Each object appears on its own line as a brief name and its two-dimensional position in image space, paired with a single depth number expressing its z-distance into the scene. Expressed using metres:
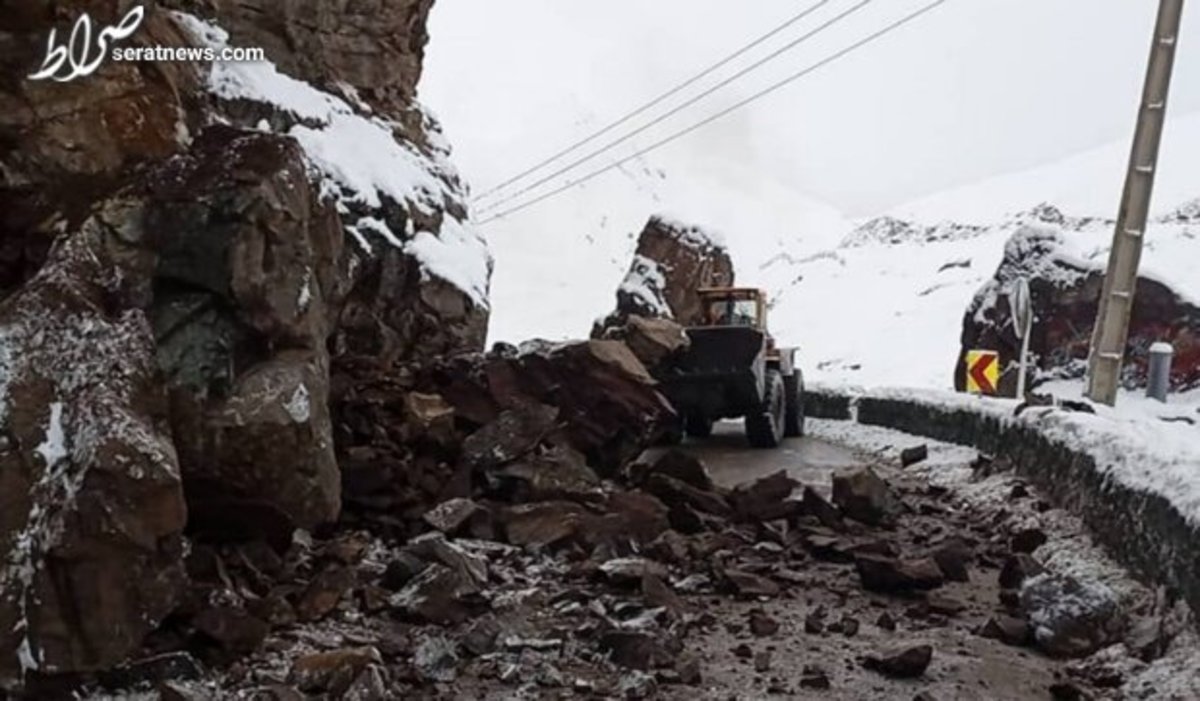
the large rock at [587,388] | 8.25
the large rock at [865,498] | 7.28
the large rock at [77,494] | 3.32
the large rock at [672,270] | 27.27
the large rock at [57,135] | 5.33
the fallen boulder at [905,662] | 4.18
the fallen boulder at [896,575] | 5.54
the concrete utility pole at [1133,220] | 8.80
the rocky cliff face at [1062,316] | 19.61
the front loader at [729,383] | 11.75
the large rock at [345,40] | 10.97
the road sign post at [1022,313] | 11.34
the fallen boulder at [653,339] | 11.26
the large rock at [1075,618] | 4.50
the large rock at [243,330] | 4.95
